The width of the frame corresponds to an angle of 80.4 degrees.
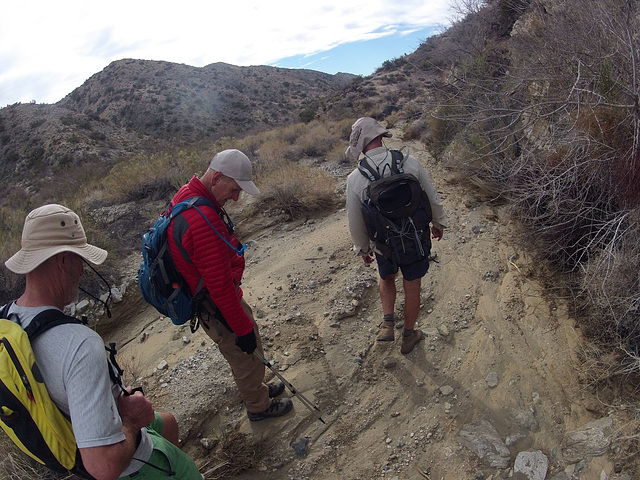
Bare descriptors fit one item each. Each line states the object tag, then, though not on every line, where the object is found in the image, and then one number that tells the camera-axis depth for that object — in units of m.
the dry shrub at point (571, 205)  3.19
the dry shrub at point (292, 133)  13.59
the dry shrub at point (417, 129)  9.75
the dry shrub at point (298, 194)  6.58
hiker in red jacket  2.08
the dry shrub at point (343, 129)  12.33
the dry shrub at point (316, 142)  10.88
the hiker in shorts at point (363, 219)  2.65
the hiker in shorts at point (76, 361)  1.17
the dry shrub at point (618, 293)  2.46
